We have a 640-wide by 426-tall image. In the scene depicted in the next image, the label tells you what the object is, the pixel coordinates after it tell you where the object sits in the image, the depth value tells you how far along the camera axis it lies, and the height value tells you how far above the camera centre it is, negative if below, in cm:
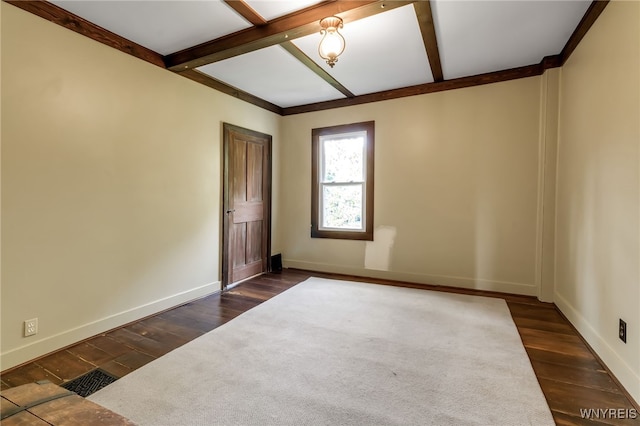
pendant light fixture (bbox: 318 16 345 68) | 227 +128
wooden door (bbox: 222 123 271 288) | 387 -1
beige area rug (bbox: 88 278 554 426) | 161 -113
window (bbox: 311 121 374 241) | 432 +34
